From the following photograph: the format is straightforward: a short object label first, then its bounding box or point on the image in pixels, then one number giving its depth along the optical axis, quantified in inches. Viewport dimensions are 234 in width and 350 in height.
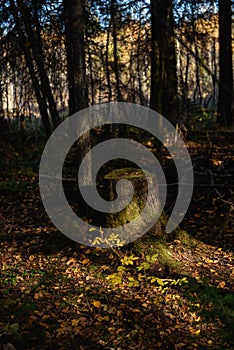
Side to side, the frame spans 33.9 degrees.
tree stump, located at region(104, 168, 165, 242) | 234.1
